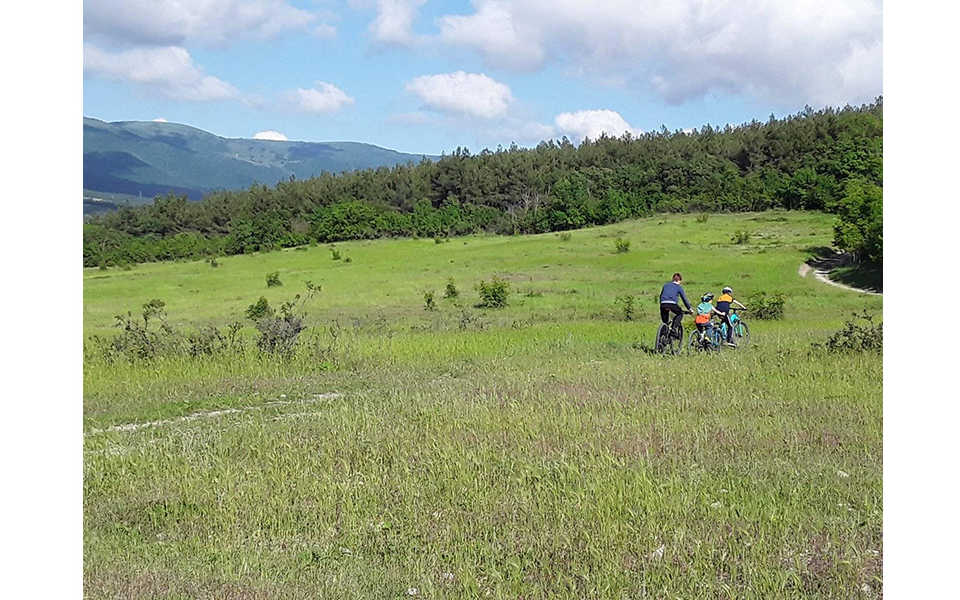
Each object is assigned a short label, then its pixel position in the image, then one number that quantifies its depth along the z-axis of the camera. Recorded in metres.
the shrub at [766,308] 28.27
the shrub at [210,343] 16.11
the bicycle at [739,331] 18.36
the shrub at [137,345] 16.00
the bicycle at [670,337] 16.50
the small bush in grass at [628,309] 27.98
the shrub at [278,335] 16.27
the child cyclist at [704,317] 16.70
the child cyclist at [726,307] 17.52
